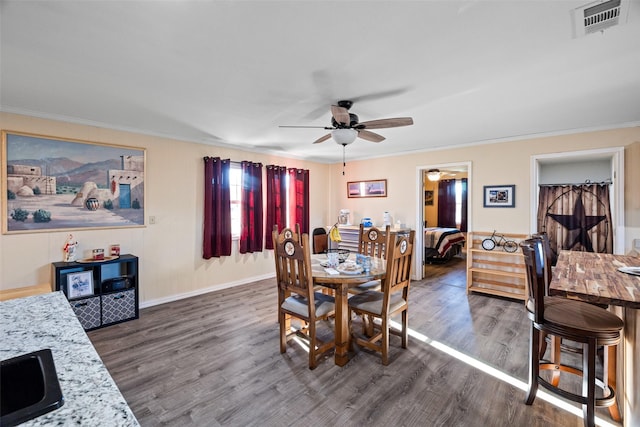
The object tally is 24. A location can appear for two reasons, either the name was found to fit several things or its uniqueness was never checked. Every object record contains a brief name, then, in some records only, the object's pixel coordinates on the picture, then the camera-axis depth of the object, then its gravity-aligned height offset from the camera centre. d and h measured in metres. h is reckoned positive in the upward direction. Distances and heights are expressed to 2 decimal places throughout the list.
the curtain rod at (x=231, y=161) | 4.38 +0.81
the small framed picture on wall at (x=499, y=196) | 4.24 +0.18
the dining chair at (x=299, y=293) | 2.42 -0.75
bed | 6.34 -0.78
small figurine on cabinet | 3.21 -0.42
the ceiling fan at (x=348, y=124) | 2.51 +0.80
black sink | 0.73 -0.46
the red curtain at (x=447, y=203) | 8.19 +0.15
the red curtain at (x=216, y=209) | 4.38 +0.03
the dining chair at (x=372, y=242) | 3.57 -0.43
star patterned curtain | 3.72 -0.14
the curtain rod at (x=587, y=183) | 3.71 +0.32
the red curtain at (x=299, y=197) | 5.61 +0.25
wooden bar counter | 1.28 -0.40
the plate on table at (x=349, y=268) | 2.59 -0.56
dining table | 2.46 -0.72
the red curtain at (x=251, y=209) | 4.84 +0.02
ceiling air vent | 1.49 +1.05
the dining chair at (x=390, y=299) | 2.46 -0.84
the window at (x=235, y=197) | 4.79 +0.23
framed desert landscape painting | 3.00 +0.33
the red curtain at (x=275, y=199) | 5.17 +0.21
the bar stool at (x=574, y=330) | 1.61 -0.71
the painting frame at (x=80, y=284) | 3.10 -0.79
